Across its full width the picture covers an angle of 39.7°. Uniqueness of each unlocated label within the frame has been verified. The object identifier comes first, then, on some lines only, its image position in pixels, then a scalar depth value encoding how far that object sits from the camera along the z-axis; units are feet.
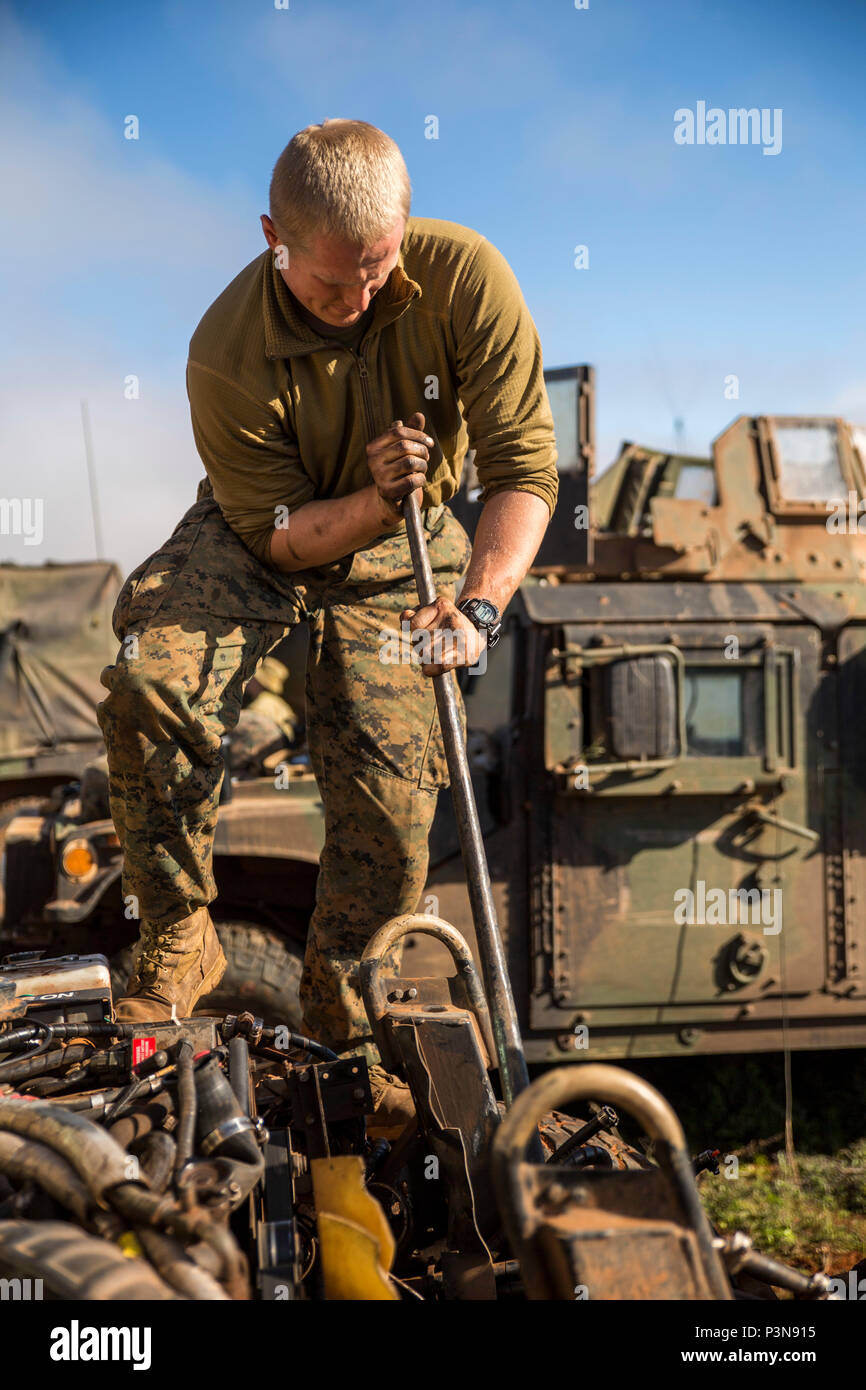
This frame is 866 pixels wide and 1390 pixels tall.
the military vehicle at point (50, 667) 30.66
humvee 15.75
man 7.96
